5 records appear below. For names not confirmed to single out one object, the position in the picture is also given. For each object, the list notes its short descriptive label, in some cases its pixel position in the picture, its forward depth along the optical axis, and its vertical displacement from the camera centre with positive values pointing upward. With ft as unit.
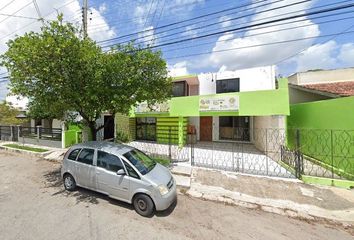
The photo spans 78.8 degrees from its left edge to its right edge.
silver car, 18.12 -4.97
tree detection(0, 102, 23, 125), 72.49 +2.76
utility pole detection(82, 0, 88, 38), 40.67 +20.18
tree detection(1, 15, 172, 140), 21.81 +5.54
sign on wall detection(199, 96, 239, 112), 36.81 +3.09
